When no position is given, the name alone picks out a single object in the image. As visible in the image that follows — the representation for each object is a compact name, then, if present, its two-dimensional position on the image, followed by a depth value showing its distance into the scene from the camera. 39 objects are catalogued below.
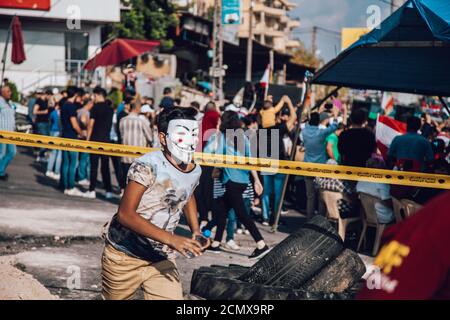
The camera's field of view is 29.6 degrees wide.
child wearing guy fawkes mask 5.16
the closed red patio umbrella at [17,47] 18.52
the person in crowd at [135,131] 13.24
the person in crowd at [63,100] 16.07
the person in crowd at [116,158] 14.18
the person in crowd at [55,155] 16.70
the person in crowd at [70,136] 14.51
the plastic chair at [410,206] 9.83
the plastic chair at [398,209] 10.10
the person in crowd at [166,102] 13.85
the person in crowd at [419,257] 2.58
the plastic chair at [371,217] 10.66
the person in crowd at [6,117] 13.78
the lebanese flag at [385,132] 11.91
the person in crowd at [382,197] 10.61
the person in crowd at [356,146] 11.42
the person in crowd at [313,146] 12.88
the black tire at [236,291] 5.54
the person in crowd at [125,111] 14.04
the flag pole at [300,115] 11.46
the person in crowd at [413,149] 11.02
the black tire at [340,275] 6.80
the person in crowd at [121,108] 16.13
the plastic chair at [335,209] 11.16
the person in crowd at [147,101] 16.25
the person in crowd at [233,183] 10.42
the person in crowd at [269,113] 14.94
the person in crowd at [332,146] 12.83
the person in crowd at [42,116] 19.02
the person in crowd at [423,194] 10.09
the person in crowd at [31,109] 20.81
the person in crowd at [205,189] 11.12
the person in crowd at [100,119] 13.92
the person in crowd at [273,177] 13.16
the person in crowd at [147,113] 13.55
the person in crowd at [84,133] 14.50
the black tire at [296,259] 6.65
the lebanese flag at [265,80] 21.03
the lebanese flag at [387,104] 20.03
